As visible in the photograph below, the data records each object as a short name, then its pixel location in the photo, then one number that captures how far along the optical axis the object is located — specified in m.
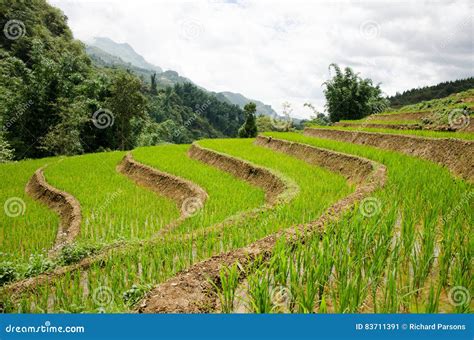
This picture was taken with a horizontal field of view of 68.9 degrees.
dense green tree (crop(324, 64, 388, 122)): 31.97
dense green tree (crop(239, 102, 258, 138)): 37.03
